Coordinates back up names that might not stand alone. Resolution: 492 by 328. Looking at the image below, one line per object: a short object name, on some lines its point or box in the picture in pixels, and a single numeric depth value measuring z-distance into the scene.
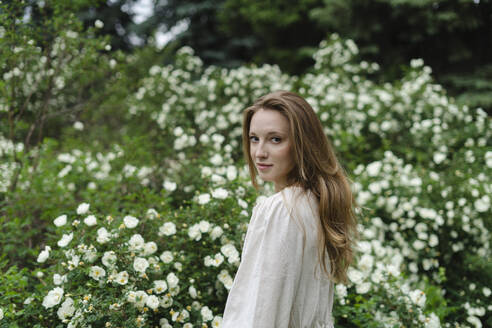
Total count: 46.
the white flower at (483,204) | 3.15
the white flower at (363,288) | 2.34
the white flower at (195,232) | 2.17
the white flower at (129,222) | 2.03
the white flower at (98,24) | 3.45
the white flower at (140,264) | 1.86
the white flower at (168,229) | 2.22
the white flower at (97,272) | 1.82
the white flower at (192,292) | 2.05
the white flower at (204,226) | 2.19
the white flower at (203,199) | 2.35
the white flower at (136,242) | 1.95
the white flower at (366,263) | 2.46
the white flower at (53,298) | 1.77
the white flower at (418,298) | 2.21
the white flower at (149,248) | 2.00
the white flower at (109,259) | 1.86
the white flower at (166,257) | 2.12
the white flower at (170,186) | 2.63
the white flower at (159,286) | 1.91
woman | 1.27
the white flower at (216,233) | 2.20
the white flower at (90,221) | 1.98
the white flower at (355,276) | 2.36
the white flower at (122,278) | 1.79
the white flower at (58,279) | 1.87
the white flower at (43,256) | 1.94
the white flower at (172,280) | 1.97
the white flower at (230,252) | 2.10
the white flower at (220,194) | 2.34
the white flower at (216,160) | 3.11
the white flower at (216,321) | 1.99
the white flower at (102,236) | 1.91
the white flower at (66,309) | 1.73
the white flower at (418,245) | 3.09
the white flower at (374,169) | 3.52
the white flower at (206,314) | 1.99
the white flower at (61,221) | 2.01
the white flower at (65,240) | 1.89
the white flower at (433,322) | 2.17
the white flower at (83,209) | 2.08
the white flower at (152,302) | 1.79
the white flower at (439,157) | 3.81
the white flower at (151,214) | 2.30
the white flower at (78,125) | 4.03
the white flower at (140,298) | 1.76
